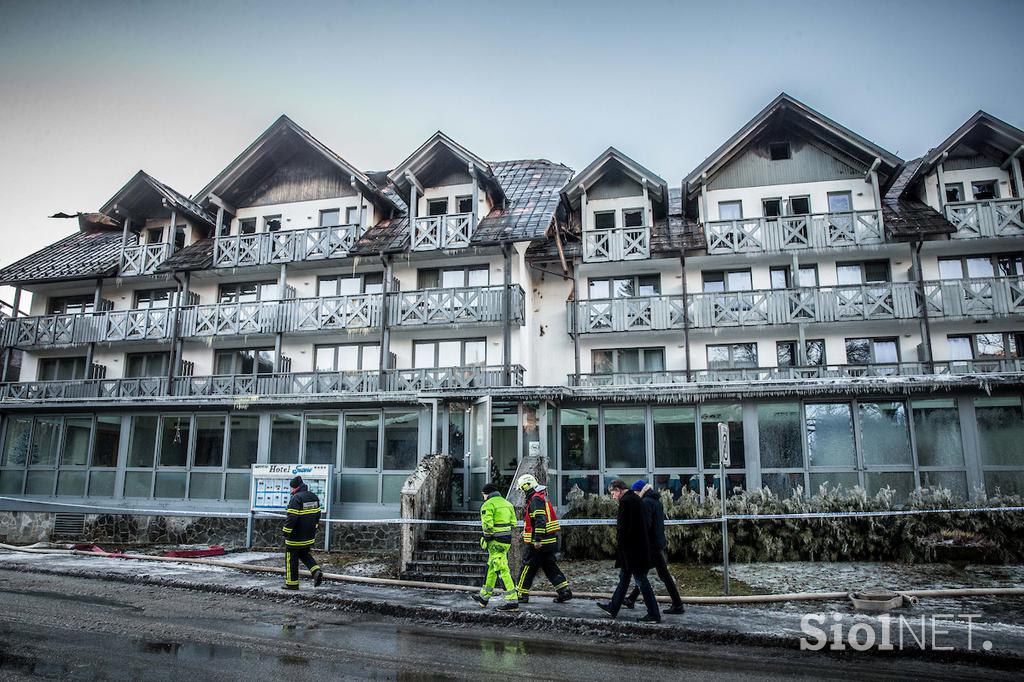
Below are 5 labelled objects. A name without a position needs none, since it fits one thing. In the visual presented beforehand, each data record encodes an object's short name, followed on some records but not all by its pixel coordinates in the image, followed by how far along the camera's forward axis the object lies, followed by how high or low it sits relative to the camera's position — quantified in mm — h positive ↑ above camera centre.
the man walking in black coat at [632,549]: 9891 -911
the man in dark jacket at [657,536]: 10289 -776
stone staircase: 13383 -1447
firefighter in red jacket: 11250 -930
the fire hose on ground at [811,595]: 10953 -1697
